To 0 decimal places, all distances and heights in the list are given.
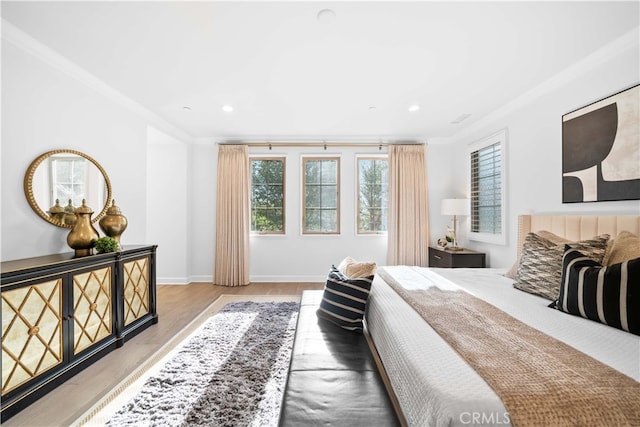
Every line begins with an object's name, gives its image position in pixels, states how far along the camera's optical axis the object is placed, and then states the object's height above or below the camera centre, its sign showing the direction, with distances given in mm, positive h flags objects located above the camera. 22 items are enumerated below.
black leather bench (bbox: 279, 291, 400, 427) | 1084 -786
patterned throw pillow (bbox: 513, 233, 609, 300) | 1865 -347
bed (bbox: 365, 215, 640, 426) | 893 -585
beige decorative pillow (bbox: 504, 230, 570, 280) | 2324 -205
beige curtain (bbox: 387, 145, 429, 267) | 4656 +135
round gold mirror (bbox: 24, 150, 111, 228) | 2230 +256
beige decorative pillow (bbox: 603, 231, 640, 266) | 1655 -203
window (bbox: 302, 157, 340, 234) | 4883 +333
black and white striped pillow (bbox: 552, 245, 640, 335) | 1394 -414
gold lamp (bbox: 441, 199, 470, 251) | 4078 +107
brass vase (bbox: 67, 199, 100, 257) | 2311 -172
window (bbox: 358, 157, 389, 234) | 4895 +370
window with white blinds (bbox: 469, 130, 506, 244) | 3506 +366
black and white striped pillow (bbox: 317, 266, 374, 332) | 1896 -608
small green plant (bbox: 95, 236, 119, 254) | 2436 -273
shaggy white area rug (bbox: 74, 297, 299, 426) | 1641 -1187
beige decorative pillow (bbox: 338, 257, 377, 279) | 2119 -427
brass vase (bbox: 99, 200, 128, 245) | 2674 -87
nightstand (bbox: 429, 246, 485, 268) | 3750 -594
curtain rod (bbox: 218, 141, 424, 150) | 4711 +1210
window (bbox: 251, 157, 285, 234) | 4879 +346
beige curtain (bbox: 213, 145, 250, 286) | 4648 -59
